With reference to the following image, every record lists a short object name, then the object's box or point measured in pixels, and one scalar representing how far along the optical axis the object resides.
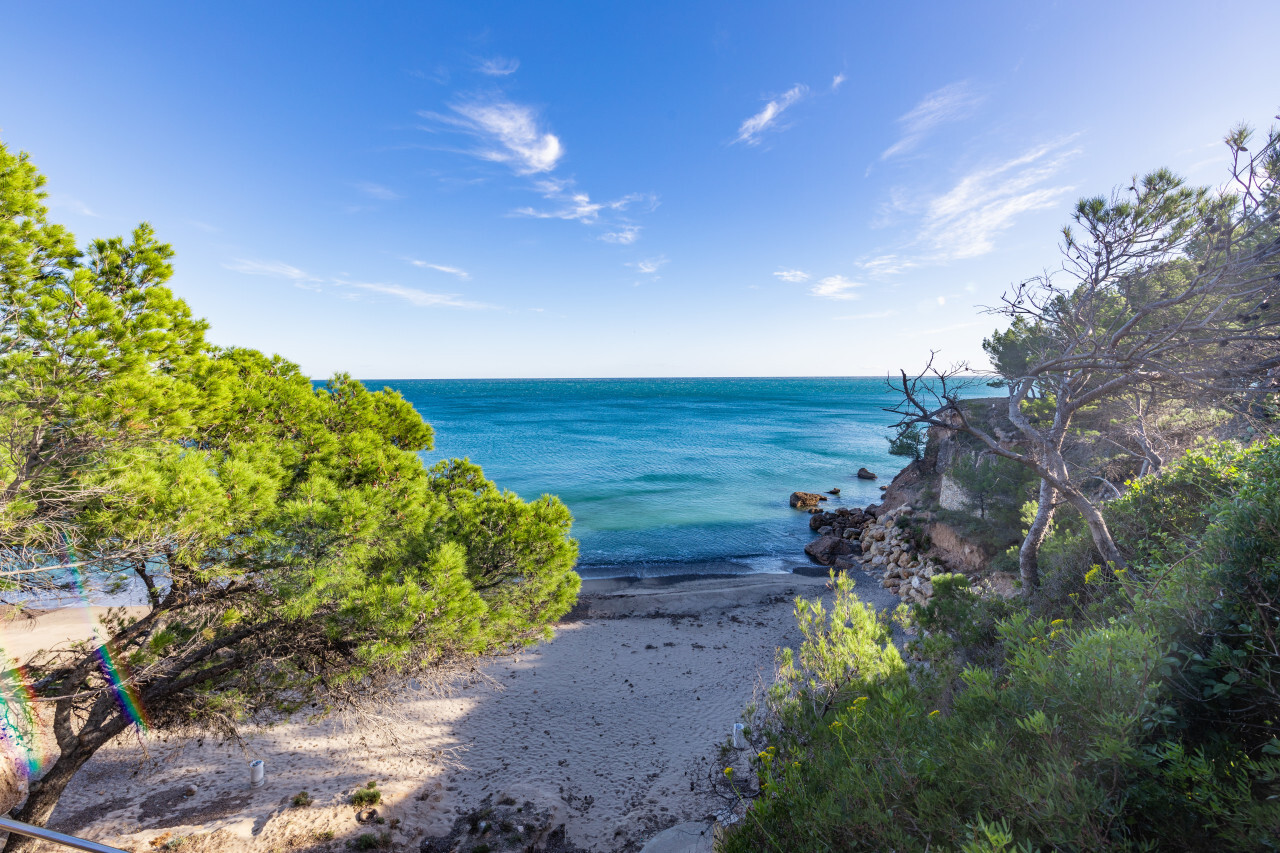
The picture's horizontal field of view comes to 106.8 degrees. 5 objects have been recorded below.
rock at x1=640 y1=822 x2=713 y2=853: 6.34
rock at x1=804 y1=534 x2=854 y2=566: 20.42
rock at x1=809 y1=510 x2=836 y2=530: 24.56
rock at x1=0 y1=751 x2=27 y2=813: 5.88
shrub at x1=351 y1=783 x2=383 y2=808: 7.28
